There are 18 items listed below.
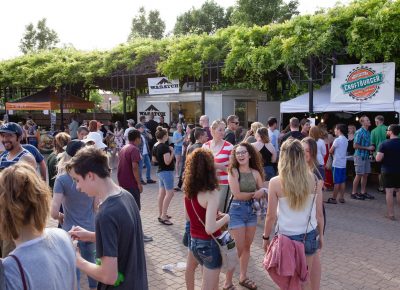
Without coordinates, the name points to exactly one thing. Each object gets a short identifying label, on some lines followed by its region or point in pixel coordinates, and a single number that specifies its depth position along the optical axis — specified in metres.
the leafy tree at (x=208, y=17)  45.38
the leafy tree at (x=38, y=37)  49.22
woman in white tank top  3.42
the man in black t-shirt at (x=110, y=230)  2.25
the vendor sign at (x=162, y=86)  15.68
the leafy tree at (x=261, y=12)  37.16
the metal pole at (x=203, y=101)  15.02
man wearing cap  4.68
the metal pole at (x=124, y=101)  17.54
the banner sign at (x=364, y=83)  10.34
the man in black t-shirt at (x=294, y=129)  7.84
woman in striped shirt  5.36
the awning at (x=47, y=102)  18.12
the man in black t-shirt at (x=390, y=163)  7.55
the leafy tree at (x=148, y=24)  51.97
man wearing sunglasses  8.01
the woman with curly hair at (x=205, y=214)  3.38
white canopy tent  10.38
